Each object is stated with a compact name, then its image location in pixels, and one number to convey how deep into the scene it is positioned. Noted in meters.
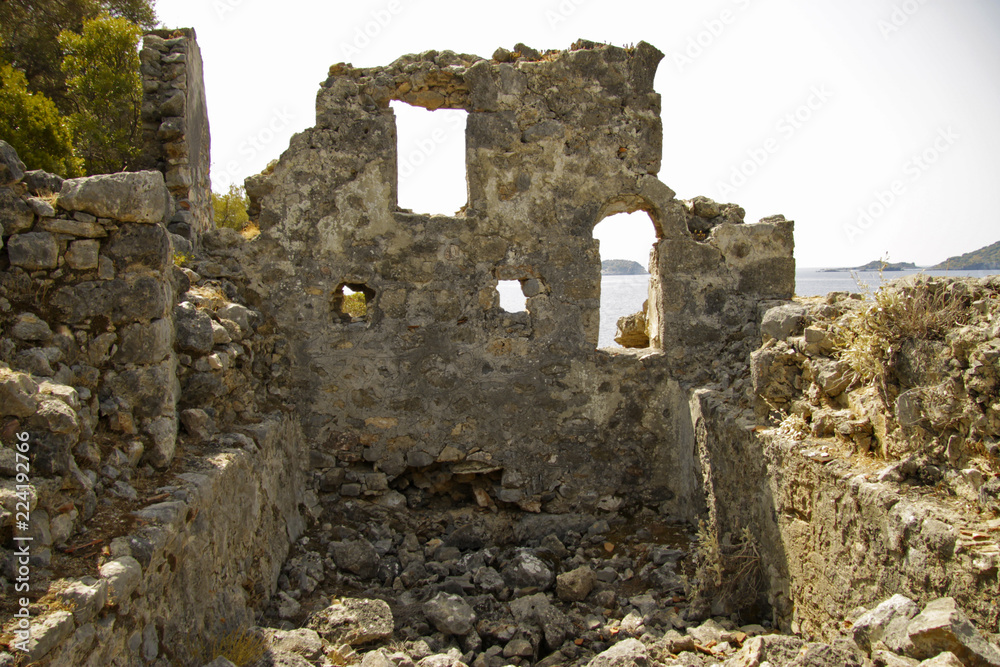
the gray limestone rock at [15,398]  2.92
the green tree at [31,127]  6.05
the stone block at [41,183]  3.65
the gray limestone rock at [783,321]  4.91
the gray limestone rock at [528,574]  5.05
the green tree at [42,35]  9.21
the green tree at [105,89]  7.89
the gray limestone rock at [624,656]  3.55
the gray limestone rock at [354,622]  3.95
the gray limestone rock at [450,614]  4.30
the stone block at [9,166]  3.50
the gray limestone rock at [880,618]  2.80
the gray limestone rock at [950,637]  2.42
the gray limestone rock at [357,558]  5.16
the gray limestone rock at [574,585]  4.95
